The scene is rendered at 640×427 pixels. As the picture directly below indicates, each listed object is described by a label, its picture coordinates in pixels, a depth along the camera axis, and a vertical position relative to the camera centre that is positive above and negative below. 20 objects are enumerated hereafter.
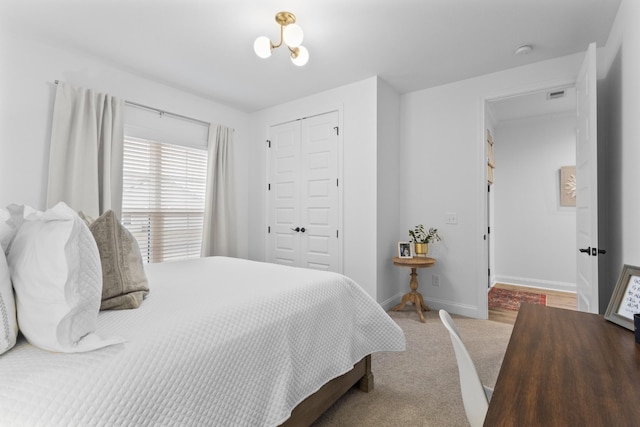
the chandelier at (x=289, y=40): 2.07 +1.25
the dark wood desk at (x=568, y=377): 0.68 -0.41
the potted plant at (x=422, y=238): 3.43 -0.18
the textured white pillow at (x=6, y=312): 0.88 -0.28
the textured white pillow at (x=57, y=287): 0.89 -0.21
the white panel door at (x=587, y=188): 2.03 +0.26
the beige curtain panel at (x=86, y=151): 2.69 +0.59
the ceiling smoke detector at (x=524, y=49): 2.70 +1.53
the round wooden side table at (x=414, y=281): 3.20 -0.65
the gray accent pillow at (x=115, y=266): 1.27 -0.21
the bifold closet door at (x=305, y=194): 3.69 +0.32
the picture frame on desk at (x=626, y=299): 1.19 -0.29
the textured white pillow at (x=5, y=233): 1.06 -0.07
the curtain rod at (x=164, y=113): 3.26 +1.19
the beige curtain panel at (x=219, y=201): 3.93 +0.22
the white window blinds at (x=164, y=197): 3.33 +0.23
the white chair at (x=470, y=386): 0.99 -0.54
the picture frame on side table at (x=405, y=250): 3.43 -0.32
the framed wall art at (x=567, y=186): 4.43 +0.55
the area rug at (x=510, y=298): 3.82 -1.00
